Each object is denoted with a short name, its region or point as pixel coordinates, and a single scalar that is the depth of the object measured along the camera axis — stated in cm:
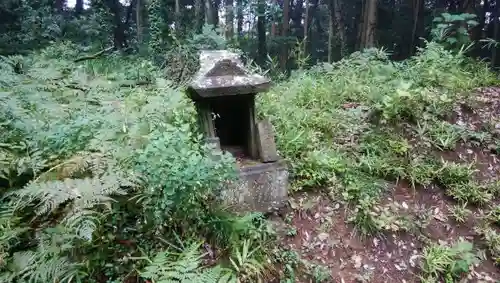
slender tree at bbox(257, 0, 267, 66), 1209
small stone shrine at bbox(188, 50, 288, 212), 311
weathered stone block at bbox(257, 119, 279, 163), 351
